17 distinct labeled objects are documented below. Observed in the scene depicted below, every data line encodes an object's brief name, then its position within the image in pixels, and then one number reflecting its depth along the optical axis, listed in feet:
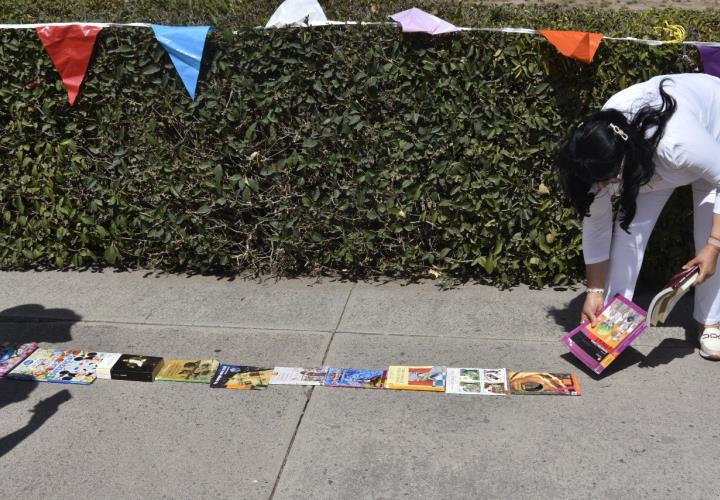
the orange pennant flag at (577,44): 14.49
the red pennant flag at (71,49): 16.52
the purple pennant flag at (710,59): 14.47
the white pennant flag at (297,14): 15.84
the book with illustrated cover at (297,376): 13.50
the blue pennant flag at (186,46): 15.98
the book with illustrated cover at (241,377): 13.47
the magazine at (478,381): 12.95
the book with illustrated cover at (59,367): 13.88
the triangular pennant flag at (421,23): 15.23
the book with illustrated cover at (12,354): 14.29
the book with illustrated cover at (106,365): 13.89
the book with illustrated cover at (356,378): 13.29
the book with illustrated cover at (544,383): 12.83
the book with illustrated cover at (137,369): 13.75
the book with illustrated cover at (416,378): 13.09
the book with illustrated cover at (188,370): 13.71
